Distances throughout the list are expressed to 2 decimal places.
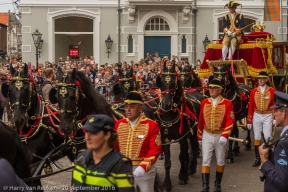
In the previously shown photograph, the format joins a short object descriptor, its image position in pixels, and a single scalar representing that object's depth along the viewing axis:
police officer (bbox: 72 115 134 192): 8.41
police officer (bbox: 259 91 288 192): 9.16
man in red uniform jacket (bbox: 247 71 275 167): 23.17
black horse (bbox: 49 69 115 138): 15.03
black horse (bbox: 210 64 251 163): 24.77
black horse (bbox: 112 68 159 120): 19.56
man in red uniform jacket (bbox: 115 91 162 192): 12.77
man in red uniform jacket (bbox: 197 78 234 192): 17.89
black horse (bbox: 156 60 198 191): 19.20
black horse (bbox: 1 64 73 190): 15.39
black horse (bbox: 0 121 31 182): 10.56
